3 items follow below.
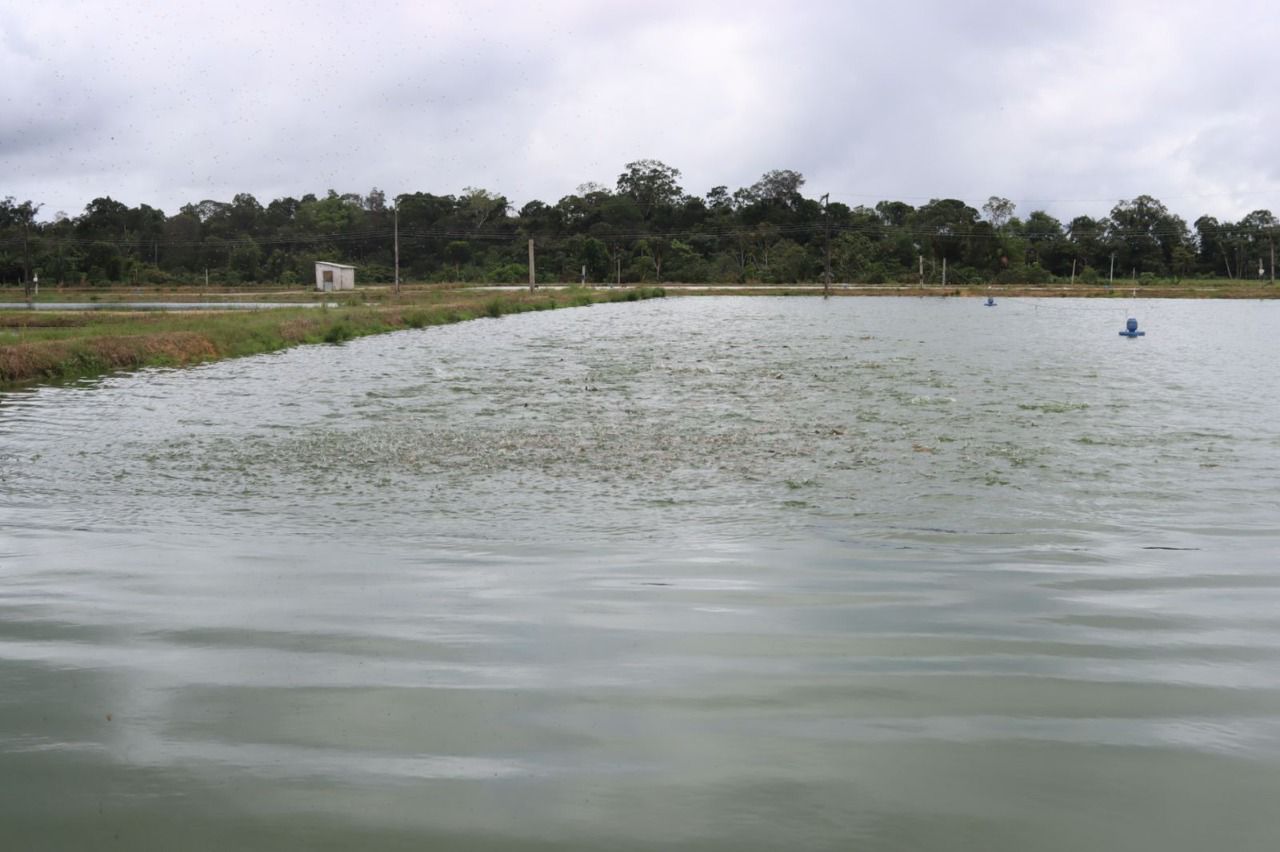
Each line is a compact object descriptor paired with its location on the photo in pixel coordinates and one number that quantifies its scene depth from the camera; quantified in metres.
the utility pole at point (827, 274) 68.33
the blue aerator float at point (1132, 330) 30.42
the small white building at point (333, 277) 69.50
